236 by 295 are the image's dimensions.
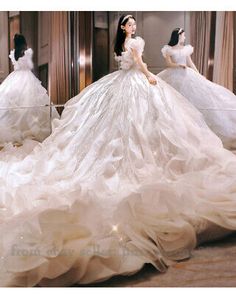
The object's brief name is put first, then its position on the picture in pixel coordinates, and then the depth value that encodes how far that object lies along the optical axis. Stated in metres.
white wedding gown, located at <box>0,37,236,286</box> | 4.19
